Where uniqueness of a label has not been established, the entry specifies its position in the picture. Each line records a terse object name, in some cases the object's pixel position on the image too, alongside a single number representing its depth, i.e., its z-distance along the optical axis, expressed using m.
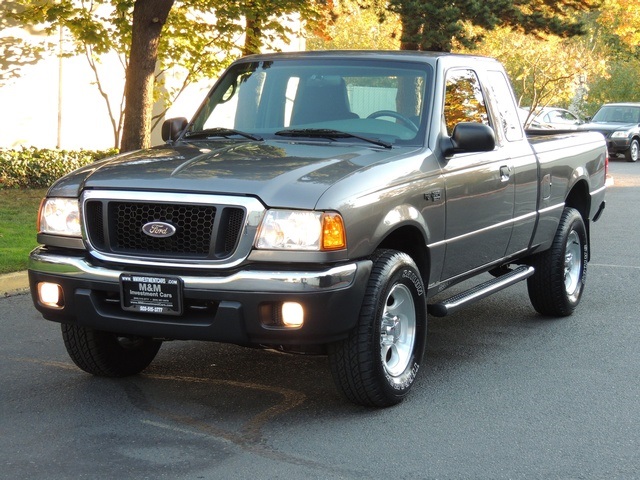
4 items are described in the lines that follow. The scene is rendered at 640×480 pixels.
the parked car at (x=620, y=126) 32.84
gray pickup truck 5.43
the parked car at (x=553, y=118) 32.53
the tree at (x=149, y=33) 14.44
